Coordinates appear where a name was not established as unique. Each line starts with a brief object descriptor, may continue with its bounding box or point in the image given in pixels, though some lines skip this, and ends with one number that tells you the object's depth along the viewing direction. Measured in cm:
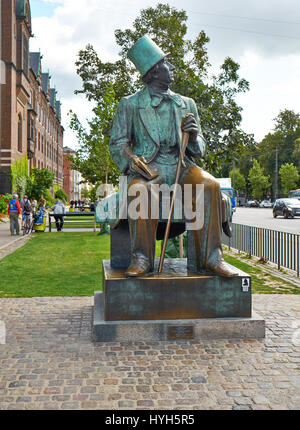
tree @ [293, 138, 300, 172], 6714
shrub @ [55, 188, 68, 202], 5401
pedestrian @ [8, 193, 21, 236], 1820
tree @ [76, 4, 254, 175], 1235
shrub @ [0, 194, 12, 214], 2800
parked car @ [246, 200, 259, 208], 7156
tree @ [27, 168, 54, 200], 4305
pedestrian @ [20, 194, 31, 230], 1944
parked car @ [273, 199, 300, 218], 2982
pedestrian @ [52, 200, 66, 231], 2114
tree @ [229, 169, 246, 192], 8700
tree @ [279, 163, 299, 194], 6569
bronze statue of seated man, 452
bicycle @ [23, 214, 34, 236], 1940
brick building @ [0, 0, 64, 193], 3362
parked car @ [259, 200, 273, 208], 6700
